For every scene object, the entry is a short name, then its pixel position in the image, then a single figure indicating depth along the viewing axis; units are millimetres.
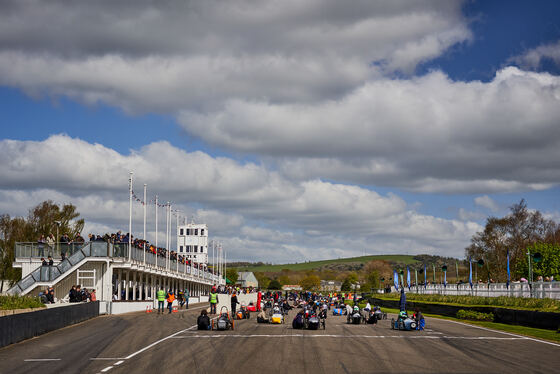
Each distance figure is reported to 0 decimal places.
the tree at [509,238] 98938
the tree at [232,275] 189400
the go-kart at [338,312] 51062
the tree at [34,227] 85312
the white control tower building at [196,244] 158500
